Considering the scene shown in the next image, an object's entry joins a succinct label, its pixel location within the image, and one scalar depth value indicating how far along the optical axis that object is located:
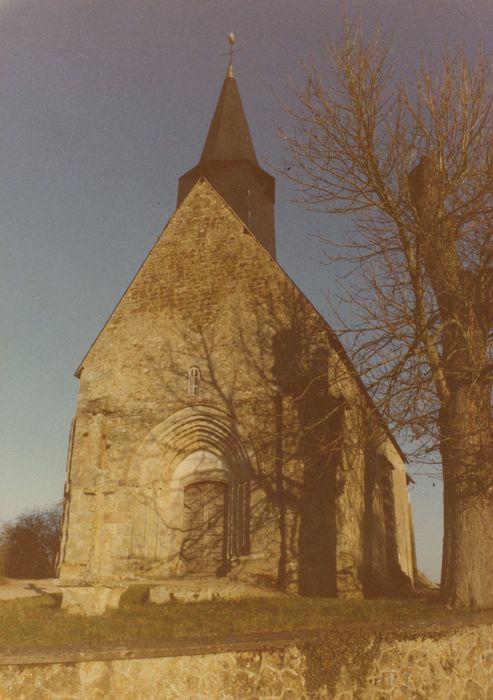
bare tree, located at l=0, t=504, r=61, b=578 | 24.09
